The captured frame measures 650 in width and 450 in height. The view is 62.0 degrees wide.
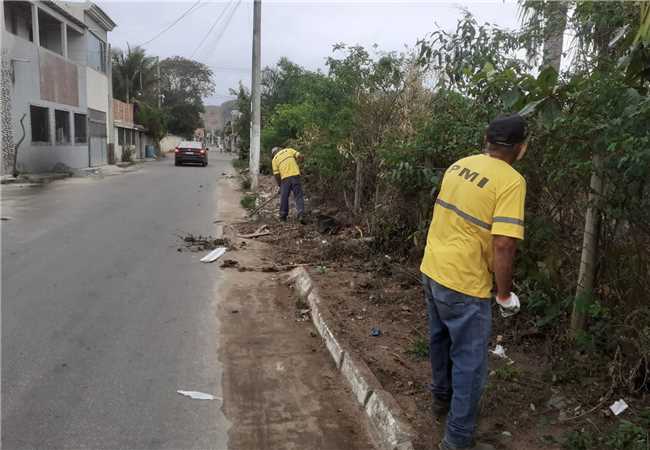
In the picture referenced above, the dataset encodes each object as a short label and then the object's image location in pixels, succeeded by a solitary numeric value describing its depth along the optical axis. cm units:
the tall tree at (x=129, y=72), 4262
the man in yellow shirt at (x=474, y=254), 275
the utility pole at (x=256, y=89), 1606
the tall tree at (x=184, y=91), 6112
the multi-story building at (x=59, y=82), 1945
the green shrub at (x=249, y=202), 1338
